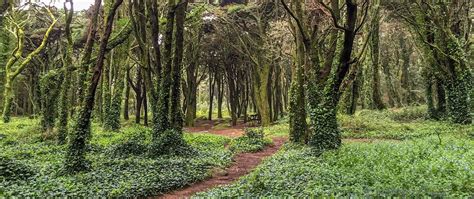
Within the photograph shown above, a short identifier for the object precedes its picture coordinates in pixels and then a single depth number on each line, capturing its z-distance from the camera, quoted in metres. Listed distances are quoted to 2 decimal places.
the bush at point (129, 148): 15.11
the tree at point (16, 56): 21.68
